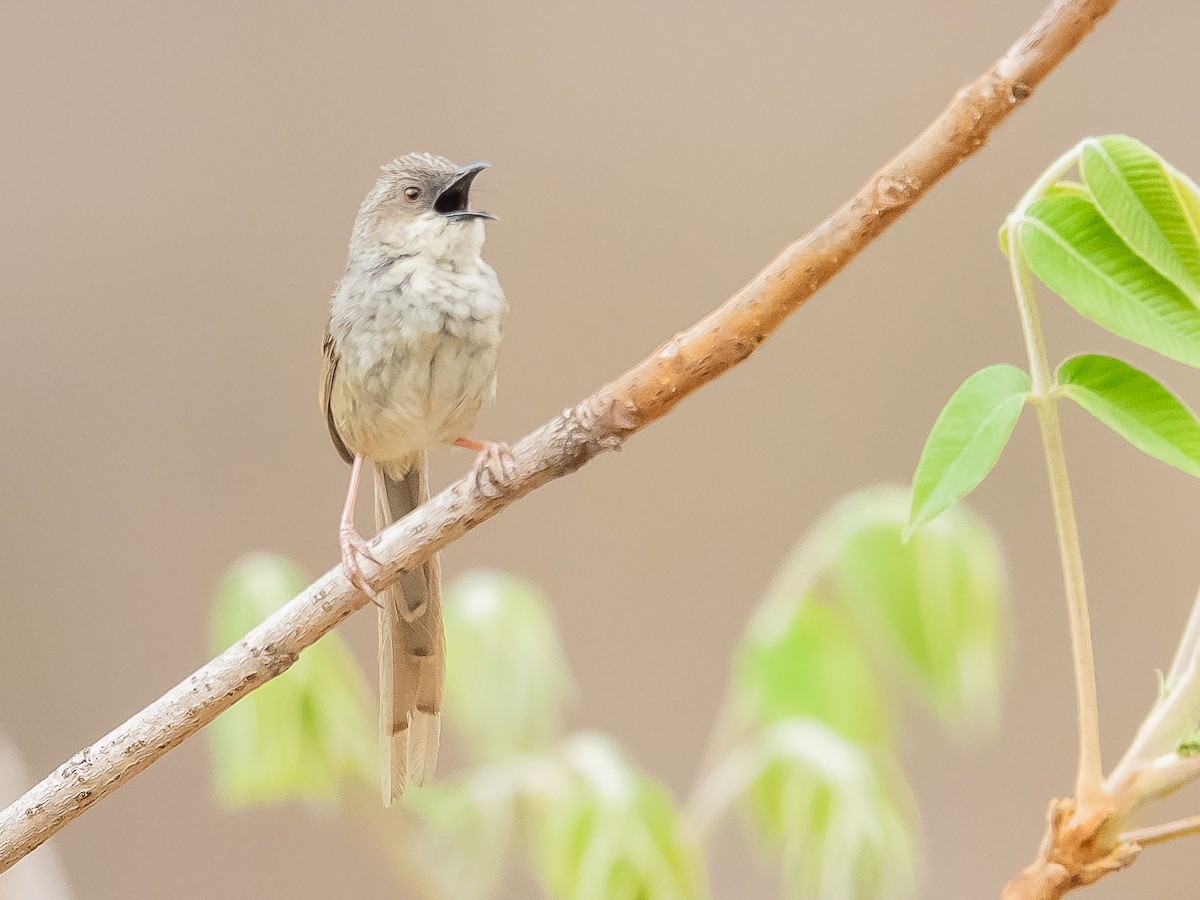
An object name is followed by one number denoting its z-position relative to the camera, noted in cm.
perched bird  403
